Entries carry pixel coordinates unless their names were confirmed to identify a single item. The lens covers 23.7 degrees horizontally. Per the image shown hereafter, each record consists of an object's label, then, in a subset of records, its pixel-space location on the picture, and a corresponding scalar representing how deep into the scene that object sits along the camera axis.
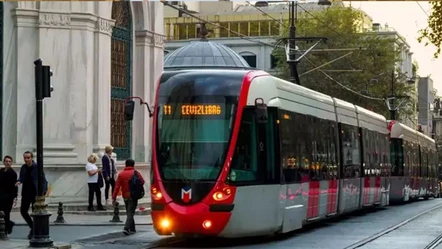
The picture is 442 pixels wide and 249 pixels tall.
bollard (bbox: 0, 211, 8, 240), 19.84
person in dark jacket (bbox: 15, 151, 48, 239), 20.27
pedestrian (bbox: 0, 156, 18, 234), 20.27
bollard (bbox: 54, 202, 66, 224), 24.56
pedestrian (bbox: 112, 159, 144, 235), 21.69
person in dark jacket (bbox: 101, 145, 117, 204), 28.41
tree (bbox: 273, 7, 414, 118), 69.74
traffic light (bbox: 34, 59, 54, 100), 18.52
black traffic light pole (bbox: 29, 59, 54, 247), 18.20
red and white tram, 18.45
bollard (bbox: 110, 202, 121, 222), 24.94
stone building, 29.19
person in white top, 28.12
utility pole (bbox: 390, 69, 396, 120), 67.00
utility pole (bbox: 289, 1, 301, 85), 39.10
